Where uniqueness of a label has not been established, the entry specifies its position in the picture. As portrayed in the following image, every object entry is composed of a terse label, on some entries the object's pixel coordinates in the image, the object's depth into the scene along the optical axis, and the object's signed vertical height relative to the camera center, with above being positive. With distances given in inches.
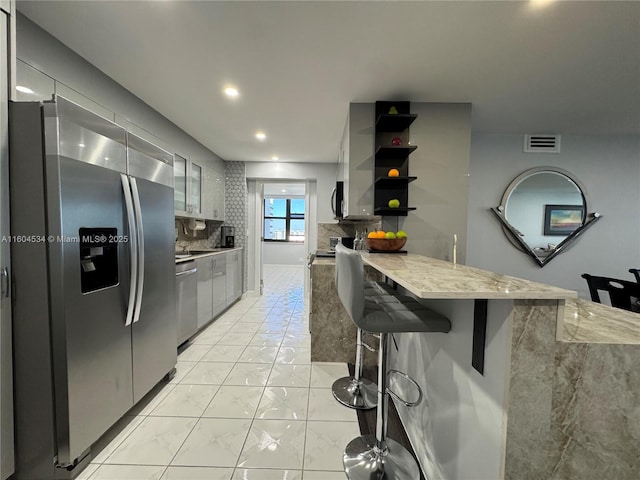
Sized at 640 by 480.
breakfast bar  29.3 -18.5
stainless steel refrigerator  48.0 -10.9
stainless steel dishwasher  100.2 -29.6
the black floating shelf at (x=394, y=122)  91.0 +40.8
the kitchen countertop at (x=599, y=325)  31.1 -13.0
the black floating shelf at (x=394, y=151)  93.8 +30.5
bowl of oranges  83.7 -3.4
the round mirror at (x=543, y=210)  127.0 +11.2
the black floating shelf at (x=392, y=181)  94.7 +19.3
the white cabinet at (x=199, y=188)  129.6 +23.0
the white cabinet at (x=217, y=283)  121.2 -30.8
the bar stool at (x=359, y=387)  70.5 -49.0
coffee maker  179.2 -6.3
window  357.7 +12.8
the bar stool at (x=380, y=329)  44.0 -17.1
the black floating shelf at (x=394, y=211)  95.5 +7.6
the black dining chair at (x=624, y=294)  71.8 -17.7
